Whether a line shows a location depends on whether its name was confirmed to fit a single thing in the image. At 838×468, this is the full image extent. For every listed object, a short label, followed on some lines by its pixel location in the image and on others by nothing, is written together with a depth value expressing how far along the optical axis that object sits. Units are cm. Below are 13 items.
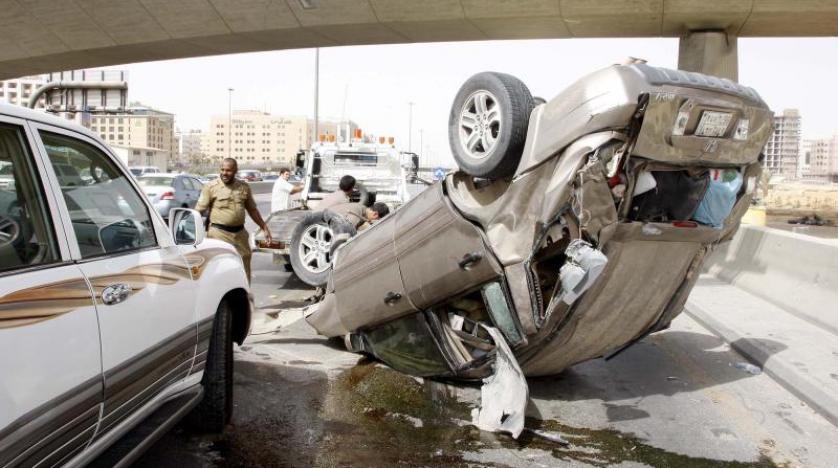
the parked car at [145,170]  4415
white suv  240
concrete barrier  840
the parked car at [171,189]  2370
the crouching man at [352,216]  902
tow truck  1459
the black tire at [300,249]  918
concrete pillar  1912
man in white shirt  1591
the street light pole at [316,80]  4112
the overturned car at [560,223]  426
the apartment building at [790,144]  16012
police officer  847
